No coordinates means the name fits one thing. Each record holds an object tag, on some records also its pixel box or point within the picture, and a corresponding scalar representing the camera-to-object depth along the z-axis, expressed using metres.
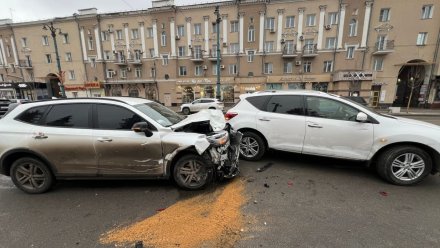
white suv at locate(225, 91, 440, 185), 3.60
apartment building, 24.48
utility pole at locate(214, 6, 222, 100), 16.79
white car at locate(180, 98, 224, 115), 20.00
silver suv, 3.37
